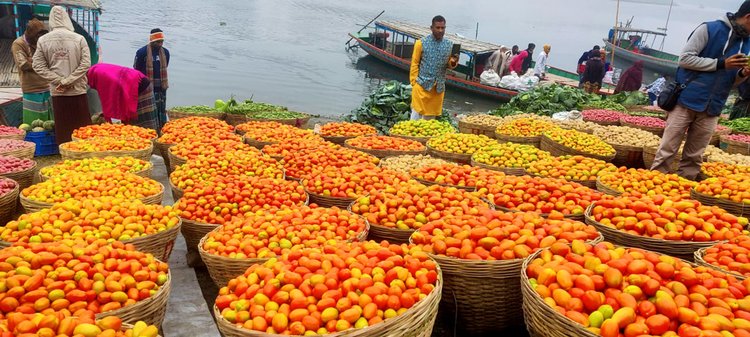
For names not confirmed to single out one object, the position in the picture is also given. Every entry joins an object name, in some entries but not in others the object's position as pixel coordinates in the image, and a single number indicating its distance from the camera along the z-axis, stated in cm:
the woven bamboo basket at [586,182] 486
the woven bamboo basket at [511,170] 534
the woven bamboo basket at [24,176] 470
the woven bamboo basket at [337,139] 686
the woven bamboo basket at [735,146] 695
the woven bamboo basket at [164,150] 606
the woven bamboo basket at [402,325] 216
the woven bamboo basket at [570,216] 370
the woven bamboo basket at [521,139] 695
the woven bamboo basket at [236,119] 823
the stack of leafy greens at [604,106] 1054
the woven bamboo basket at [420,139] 682
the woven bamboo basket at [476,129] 776
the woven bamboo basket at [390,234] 351
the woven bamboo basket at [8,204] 410
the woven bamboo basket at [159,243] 322
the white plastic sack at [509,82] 1847
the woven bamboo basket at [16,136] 596
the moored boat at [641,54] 2661
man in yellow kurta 757
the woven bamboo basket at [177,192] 435
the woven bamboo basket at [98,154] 523
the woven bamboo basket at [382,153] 597
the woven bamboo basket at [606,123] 866
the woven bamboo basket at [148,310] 241
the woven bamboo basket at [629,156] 665
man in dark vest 493
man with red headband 791
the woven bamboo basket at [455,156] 596
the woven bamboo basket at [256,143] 627
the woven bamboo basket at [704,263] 262
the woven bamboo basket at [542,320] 213
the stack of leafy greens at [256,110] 810
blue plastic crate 709
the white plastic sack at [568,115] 927
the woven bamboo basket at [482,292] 282
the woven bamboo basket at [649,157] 587
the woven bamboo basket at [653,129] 801
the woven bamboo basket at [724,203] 405
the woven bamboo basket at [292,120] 769
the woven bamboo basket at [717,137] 760
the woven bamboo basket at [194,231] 365
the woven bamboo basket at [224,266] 296
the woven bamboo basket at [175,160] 530
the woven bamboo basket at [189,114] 769
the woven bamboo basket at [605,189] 438
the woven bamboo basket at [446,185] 449
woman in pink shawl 712
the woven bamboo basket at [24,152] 526
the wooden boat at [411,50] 1908
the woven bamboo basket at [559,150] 612
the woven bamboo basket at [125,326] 222
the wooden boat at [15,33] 905
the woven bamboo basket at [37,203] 376
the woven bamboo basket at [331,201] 424
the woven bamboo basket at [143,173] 462
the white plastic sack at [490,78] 1862
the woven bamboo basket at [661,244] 314
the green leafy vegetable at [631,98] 1253
